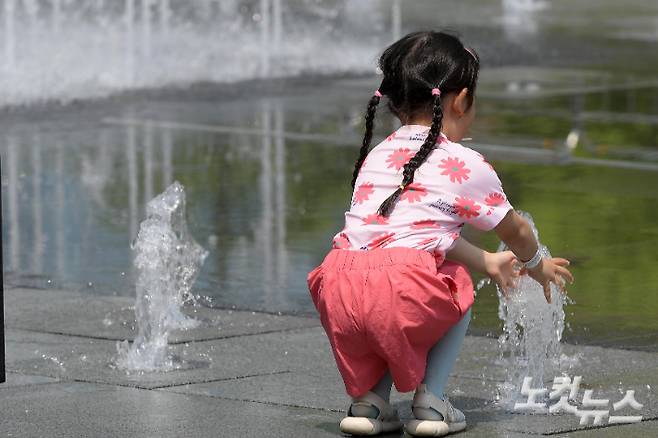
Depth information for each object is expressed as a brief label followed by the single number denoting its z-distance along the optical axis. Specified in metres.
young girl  9.58
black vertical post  9.48
